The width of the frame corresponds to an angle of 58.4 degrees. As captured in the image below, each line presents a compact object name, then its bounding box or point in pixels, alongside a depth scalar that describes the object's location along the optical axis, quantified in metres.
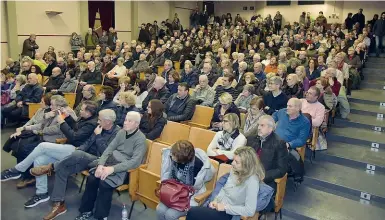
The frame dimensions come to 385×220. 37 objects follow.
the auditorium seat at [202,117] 4.70
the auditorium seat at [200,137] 3.67
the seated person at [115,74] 6.73
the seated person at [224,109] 4.24
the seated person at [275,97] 4.38
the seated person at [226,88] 5.26
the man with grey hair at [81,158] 3.30
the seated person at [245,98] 4.79
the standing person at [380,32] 9.41
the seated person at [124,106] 4.29
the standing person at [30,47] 9.62
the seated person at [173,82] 5.65
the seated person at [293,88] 4.83
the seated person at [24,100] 5.68
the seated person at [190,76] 6.67
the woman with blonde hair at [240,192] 2.46
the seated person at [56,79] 6.74
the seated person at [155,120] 3.98
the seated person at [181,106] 4.68
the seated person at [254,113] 3.89
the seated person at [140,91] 5.43
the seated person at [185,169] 2.74
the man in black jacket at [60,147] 3.56
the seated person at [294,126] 3.57
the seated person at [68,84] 6.45
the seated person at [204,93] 5.24
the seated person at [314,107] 4.09
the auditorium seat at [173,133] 3.88
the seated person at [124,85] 5.46
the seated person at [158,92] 5.20
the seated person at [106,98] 4.38
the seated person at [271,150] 2.98
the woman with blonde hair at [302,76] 5.43
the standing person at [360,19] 11.59
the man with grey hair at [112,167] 3.11
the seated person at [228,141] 3.26
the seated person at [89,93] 4.50
